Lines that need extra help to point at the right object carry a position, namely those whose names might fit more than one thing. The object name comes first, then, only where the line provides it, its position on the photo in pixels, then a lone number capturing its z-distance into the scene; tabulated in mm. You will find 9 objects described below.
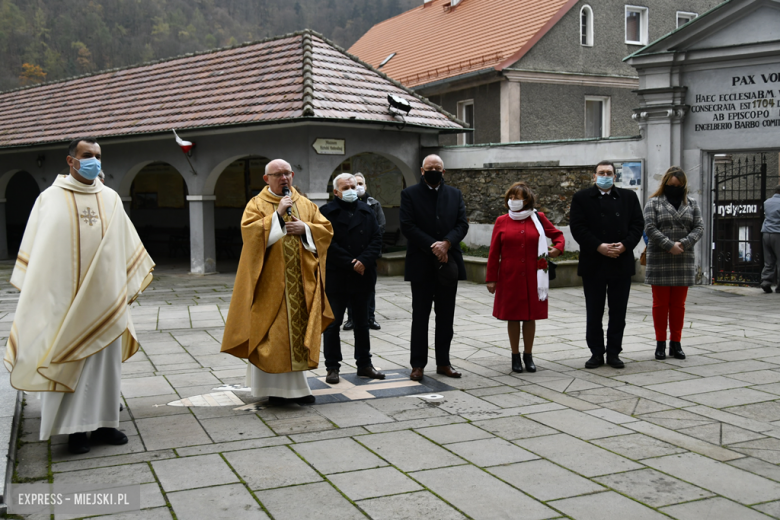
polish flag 15477
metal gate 13469
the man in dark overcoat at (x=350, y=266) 6629
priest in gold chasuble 5676
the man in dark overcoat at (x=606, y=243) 7148
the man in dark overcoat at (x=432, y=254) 6670
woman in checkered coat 7426
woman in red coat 6949
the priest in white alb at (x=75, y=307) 4676
